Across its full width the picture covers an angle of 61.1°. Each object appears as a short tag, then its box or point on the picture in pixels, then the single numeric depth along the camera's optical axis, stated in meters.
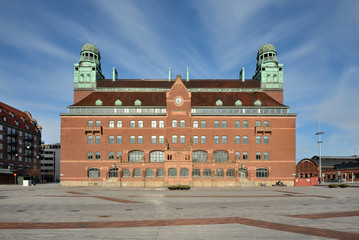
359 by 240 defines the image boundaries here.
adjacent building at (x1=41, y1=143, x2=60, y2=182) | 143.32
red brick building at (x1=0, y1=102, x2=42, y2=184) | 91.38
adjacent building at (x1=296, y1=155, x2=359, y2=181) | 103.97
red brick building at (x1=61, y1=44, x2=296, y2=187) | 68.12
